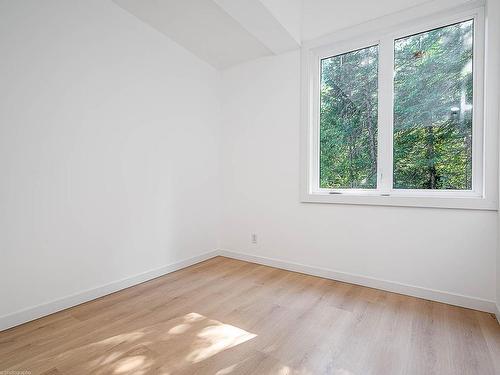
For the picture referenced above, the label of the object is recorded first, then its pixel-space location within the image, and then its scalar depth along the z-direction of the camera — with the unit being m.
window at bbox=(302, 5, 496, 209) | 2.16
